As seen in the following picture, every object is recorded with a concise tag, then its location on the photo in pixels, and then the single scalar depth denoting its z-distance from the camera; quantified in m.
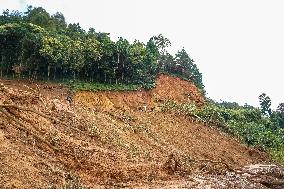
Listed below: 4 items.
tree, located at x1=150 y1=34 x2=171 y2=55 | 63.94
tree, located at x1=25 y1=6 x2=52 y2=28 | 54.94
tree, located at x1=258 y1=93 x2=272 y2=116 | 72.50
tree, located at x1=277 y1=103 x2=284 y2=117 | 68.59
